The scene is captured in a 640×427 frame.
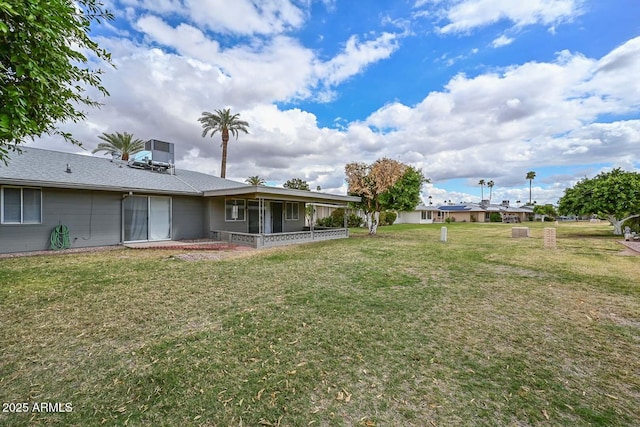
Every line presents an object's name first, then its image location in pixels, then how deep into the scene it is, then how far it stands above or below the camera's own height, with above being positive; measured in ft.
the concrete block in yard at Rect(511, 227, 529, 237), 60.29 -3.71
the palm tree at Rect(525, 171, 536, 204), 223.28 +33.72
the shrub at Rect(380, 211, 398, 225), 106.22 -0.61
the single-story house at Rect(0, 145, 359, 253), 32.42 +1.83
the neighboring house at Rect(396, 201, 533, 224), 135.95 +1.45
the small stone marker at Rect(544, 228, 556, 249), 41.03 -3.61
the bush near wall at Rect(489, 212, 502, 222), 147.02 -0.83
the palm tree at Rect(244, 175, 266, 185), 133.59 +18.09
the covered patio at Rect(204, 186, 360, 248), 41.50 +0.10
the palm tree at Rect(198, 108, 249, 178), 87.25 +29.84
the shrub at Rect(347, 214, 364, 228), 93.71 -1.94
